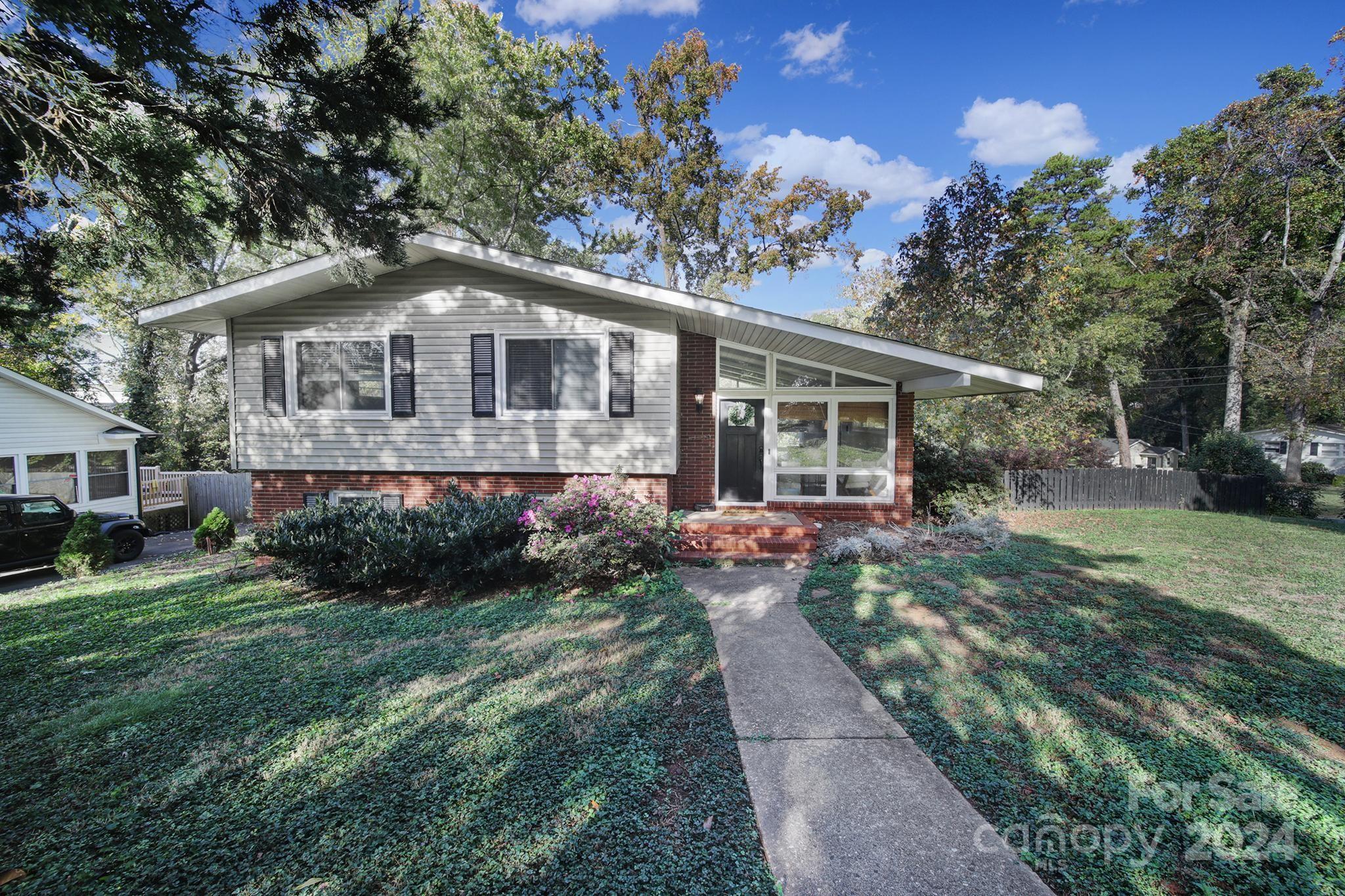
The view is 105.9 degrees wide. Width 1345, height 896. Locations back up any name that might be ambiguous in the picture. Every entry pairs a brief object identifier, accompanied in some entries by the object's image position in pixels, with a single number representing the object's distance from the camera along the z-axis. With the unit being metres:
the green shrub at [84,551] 8.29
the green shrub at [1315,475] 20.03
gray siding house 7.30
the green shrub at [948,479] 10.98
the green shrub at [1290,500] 12.88
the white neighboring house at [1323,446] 26.95
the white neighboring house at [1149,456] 29.23
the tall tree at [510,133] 14.80
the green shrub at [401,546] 5.57
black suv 8.70
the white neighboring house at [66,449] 12.09
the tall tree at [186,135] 3.37
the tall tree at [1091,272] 13.93
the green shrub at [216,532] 9.81
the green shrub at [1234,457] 13.77
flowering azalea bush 5.61
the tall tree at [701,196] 17.25
